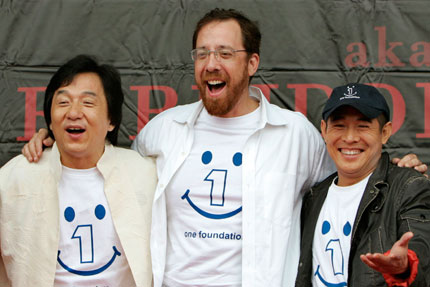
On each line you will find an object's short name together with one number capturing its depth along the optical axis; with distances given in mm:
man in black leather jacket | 4793
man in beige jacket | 5453
